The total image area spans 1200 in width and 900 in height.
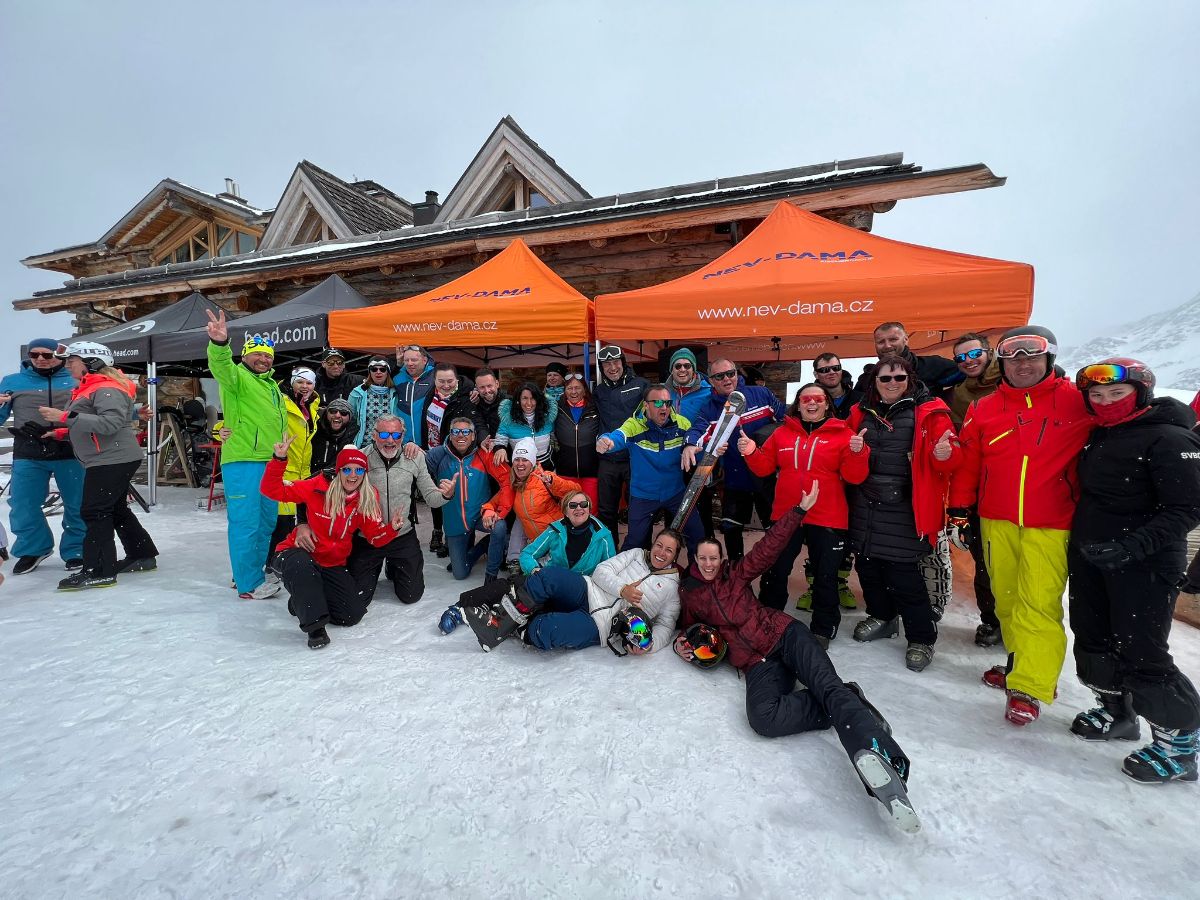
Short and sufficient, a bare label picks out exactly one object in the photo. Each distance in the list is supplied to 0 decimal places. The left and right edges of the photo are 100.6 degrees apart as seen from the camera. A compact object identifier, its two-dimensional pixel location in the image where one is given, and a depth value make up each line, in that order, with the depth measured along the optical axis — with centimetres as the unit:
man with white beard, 360
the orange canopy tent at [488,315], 464
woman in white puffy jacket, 295
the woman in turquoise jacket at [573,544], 342
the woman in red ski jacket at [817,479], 305
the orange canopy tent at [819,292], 356
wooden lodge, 588
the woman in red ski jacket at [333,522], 328
